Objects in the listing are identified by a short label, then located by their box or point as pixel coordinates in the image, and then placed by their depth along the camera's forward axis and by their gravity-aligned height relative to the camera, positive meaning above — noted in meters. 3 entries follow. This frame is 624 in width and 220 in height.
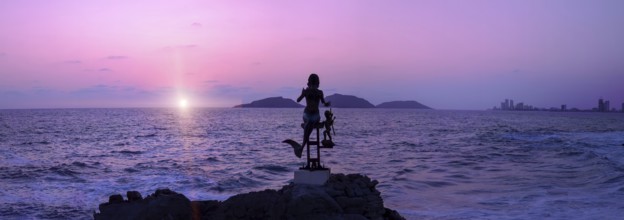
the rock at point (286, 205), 10.05 -1.91
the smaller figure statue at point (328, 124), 10.92 -0.29
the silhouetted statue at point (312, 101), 10.73 +0.18
